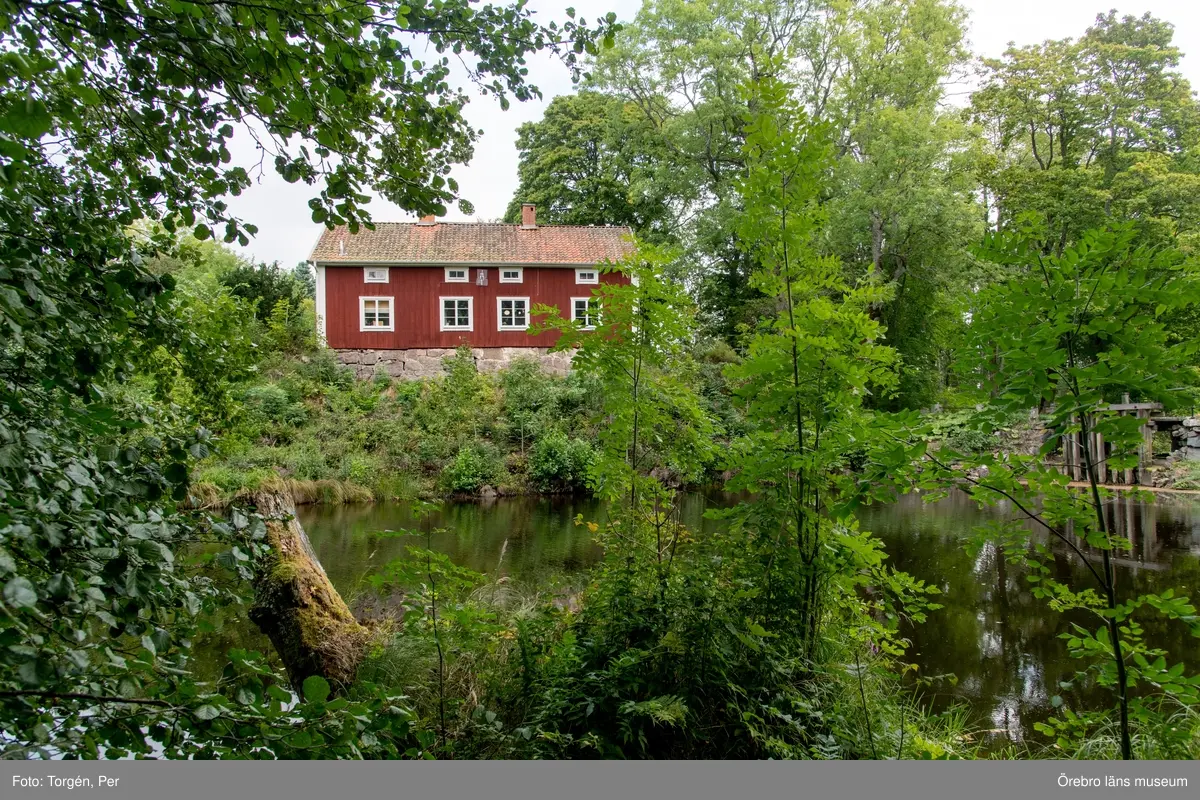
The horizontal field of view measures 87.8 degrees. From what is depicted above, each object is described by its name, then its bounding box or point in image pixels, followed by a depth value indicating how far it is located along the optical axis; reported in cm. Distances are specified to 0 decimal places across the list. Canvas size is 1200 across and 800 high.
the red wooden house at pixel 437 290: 1681
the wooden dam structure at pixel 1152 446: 1304
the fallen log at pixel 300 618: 341
